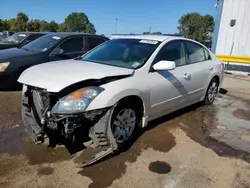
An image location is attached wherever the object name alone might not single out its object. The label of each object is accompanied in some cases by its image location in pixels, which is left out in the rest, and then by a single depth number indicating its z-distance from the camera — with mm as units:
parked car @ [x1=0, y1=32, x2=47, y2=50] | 7270
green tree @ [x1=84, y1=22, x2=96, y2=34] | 70251
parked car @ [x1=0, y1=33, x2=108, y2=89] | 4395
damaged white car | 2251
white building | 7808
